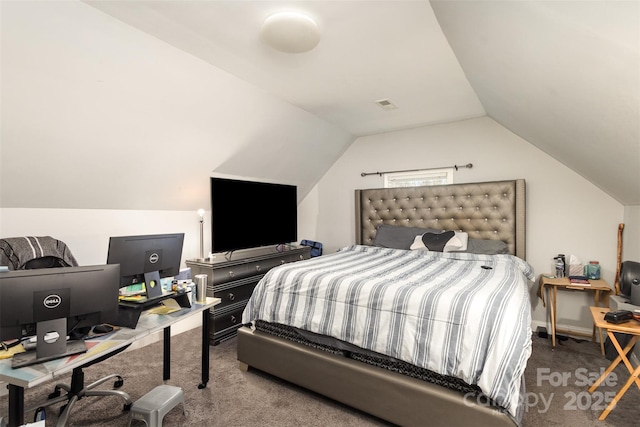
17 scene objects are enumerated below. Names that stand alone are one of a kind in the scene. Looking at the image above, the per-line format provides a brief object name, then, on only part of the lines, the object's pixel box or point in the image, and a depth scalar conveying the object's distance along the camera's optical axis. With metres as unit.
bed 1.63
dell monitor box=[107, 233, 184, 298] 1.82
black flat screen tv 3.39
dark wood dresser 3.15
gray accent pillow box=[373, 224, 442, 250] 3.86
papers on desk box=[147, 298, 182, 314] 1.95
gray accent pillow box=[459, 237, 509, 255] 3.43
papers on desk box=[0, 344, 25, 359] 1.37
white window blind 4.04
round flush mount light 1.81
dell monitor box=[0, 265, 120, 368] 1.29
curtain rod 3.86
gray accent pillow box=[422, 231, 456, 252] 3.53
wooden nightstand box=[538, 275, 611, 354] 2.91
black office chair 1.99
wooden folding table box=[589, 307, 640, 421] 1.86
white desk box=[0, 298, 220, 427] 1.22
